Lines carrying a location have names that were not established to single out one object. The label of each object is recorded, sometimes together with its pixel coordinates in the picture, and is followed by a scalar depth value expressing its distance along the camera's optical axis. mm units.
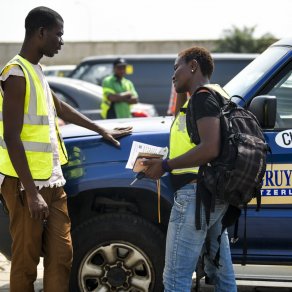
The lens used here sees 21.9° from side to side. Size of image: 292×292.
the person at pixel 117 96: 11047
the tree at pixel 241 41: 37438
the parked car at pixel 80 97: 11946
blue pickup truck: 4793
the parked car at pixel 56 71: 23480
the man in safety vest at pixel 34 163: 4180
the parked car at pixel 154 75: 15039
